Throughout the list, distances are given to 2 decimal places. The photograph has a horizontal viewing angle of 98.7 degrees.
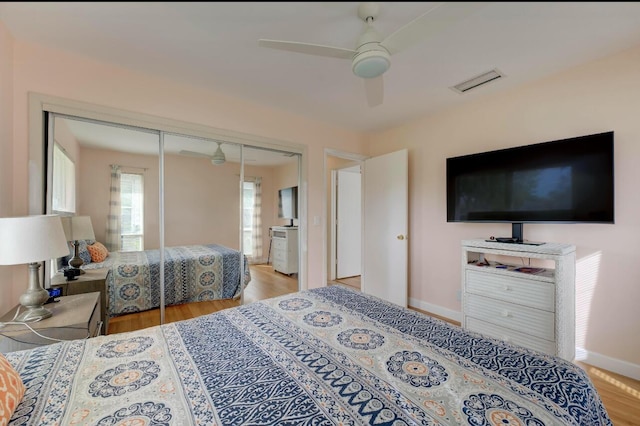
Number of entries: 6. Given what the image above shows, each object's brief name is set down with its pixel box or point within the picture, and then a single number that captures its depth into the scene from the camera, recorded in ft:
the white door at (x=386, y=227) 10.48
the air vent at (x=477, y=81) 7.23
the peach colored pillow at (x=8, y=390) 2.52
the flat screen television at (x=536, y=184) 6.26
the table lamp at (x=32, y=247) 4.36
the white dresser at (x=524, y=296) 6.23
